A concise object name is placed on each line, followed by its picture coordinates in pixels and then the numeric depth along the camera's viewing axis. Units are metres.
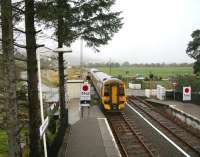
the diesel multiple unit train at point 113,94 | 27.88
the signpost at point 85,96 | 22.20
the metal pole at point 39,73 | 8.94
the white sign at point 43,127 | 8.31
